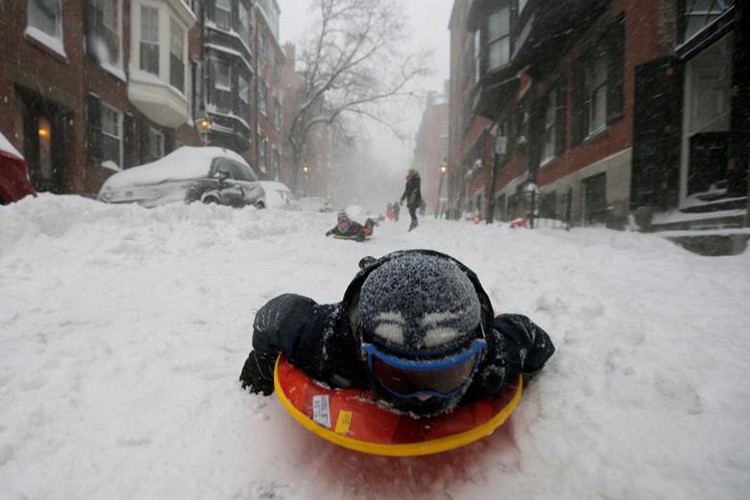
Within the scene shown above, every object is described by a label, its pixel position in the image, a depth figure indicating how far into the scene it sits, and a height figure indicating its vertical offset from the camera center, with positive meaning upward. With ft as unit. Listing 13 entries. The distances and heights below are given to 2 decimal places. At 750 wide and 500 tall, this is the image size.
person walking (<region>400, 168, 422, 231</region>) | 38.52 +4.66
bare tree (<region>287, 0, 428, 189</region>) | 82.23 +34.55
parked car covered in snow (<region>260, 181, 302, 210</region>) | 43.86 +4.72
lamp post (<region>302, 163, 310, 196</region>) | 118.67 +19.85
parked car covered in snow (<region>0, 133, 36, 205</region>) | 13.93 +2.08
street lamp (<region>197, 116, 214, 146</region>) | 50.55 +14.36
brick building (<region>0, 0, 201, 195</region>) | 29.17 +13.60
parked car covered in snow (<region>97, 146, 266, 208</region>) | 26.68 +3.85
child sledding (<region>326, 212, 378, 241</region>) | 25.12 +0.56
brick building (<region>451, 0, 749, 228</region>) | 17.90 +8.27
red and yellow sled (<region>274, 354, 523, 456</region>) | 4.25 -2.12
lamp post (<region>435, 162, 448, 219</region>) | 105.34 +19.33
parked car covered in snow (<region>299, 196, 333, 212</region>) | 67.97 +5.92
